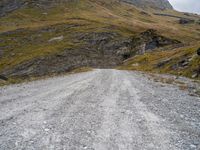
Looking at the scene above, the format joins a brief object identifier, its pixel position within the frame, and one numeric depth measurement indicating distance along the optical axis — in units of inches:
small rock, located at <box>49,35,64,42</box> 3472.0
